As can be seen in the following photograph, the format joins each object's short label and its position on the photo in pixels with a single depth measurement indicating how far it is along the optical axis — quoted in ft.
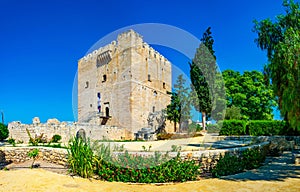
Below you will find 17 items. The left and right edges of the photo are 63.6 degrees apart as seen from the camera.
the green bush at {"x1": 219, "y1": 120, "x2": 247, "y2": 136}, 60.74
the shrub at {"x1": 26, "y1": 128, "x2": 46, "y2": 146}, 40.54
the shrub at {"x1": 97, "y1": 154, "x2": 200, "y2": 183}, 20.51
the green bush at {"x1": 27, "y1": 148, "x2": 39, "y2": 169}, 28.50
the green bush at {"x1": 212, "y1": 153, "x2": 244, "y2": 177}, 22.81
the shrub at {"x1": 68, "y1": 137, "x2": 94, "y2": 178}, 21.98
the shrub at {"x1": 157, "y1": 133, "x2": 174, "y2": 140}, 61.04
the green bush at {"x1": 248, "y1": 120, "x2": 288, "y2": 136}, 55.93
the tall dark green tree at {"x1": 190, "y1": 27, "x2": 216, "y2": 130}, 68.69
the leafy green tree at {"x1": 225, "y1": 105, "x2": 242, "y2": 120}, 82.47
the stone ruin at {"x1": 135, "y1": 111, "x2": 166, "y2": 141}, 63.41
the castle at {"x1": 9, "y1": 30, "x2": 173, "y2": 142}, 46.85
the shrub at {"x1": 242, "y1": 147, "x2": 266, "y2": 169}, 25.63
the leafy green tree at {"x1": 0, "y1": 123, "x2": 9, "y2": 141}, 64.95
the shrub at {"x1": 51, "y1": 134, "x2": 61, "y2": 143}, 63.77
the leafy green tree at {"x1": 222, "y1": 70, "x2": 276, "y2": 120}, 92.12
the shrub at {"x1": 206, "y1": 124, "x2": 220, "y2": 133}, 69.21
